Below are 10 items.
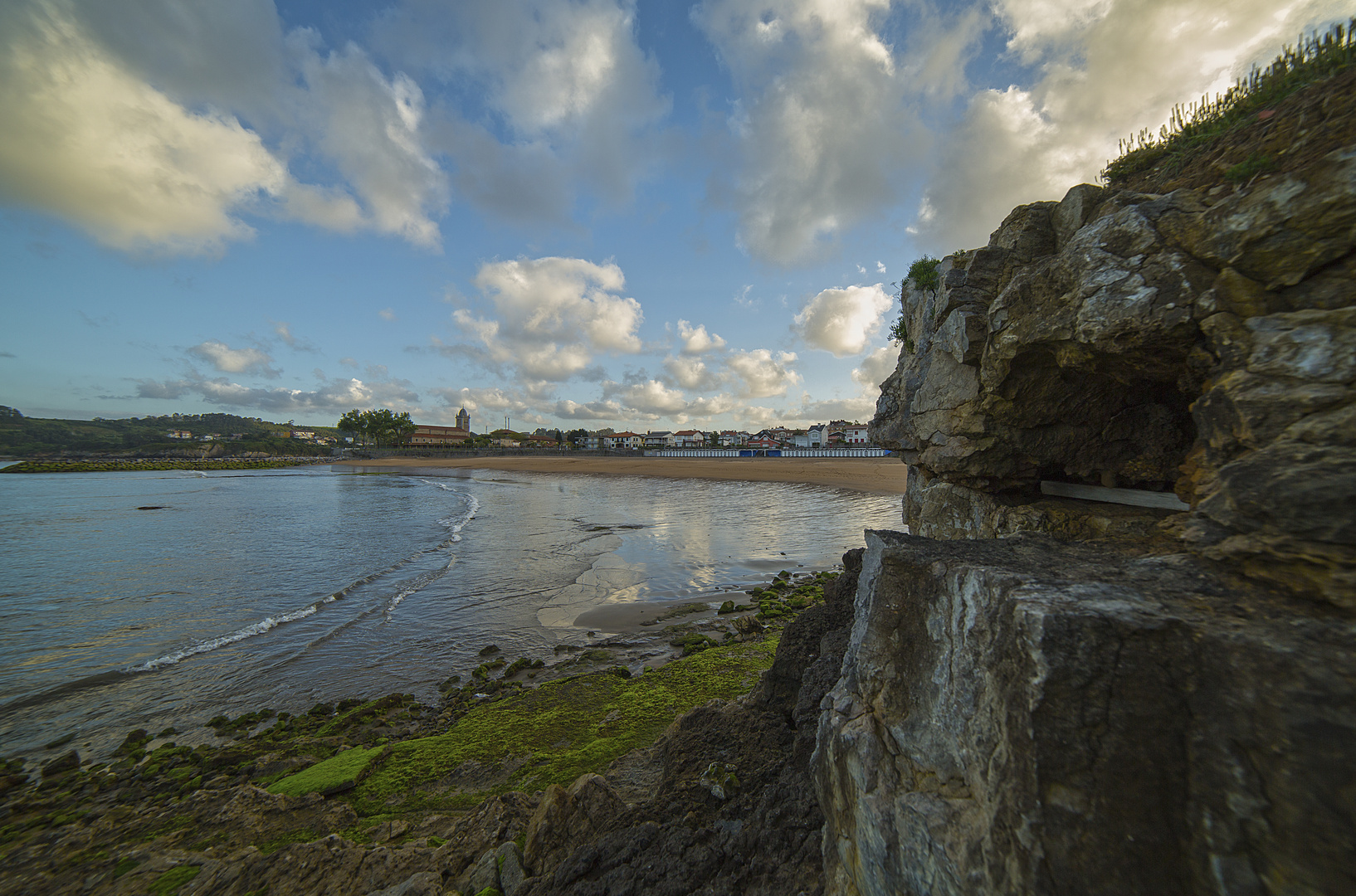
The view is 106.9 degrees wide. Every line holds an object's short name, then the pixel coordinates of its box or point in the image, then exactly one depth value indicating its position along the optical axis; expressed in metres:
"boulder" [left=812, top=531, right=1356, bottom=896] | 1.78
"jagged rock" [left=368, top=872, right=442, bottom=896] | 4.19
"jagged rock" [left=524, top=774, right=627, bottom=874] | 4.28
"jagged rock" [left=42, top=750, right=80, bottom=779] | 6.86
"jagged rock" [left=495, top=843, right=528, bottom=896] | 4.06
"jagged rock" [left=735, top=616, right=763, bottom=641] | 10.41
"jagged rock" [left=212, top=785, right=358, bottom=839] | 5.48
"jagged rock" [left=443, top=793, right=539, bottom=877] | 4.59
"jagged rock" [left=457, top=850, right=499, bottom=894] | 4.19
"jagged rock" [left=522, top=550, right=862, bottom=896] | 3.55
